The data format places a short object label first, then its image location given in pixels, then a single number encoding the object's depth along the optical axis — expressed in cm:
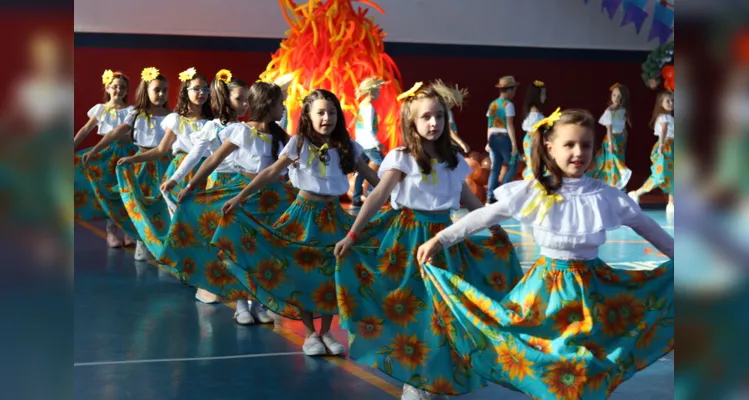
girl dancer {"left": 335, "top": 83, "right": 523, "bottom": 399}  371
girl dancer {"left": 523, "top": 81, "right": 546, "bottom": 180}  1193
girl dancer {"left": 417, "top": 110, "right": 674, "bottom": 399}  286
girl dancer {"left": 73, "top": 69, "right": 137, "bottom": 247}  817
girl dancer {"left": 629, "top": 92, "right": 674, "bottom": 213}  1114
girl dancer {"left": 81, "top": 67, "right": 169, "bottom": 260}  725
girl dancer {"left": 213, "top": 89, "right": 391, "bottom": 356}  454
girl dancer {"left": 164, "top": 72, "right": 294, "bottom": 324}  513
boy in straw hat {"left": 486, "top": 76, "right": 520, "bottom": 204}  1204
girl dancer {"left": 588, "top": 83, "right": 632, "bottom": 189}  1198
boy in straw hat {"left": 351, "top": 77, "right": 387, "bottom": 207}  1081
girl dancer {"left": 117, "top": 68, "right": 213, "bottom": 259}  650
